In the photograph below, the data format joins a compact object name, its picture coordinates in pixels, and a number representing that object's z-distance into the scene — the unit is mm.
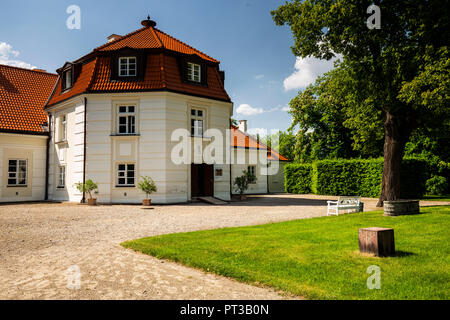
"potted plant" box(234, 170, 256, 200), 22744
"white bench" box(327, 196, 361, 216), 12795
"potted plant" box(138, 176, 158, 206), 17531
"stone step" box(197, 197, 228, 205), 19328
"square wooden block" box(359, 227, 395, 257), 6082
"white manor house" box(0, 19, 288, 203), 19031
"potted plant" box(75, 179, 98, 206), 18016
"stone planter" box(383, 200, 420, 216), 11492
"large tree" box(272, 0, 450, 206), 12141
